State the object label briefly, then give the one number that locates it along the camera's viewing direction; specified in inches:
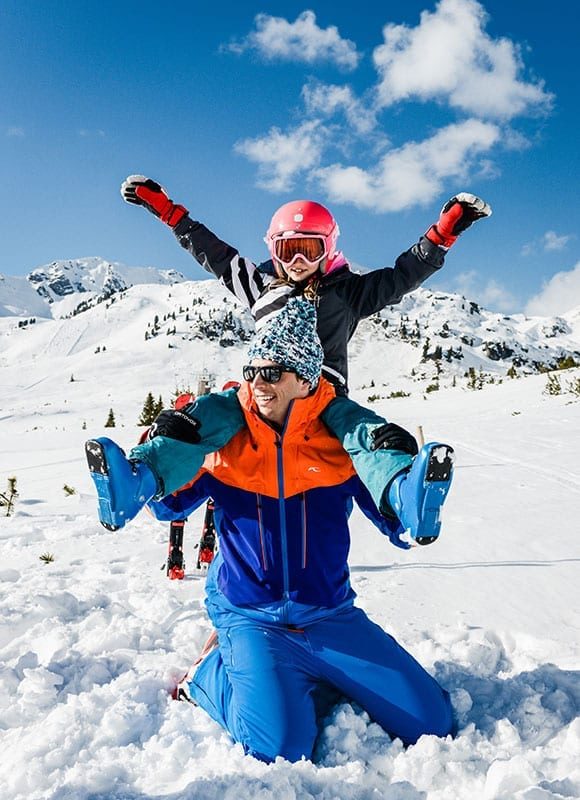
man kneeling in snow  99.6
